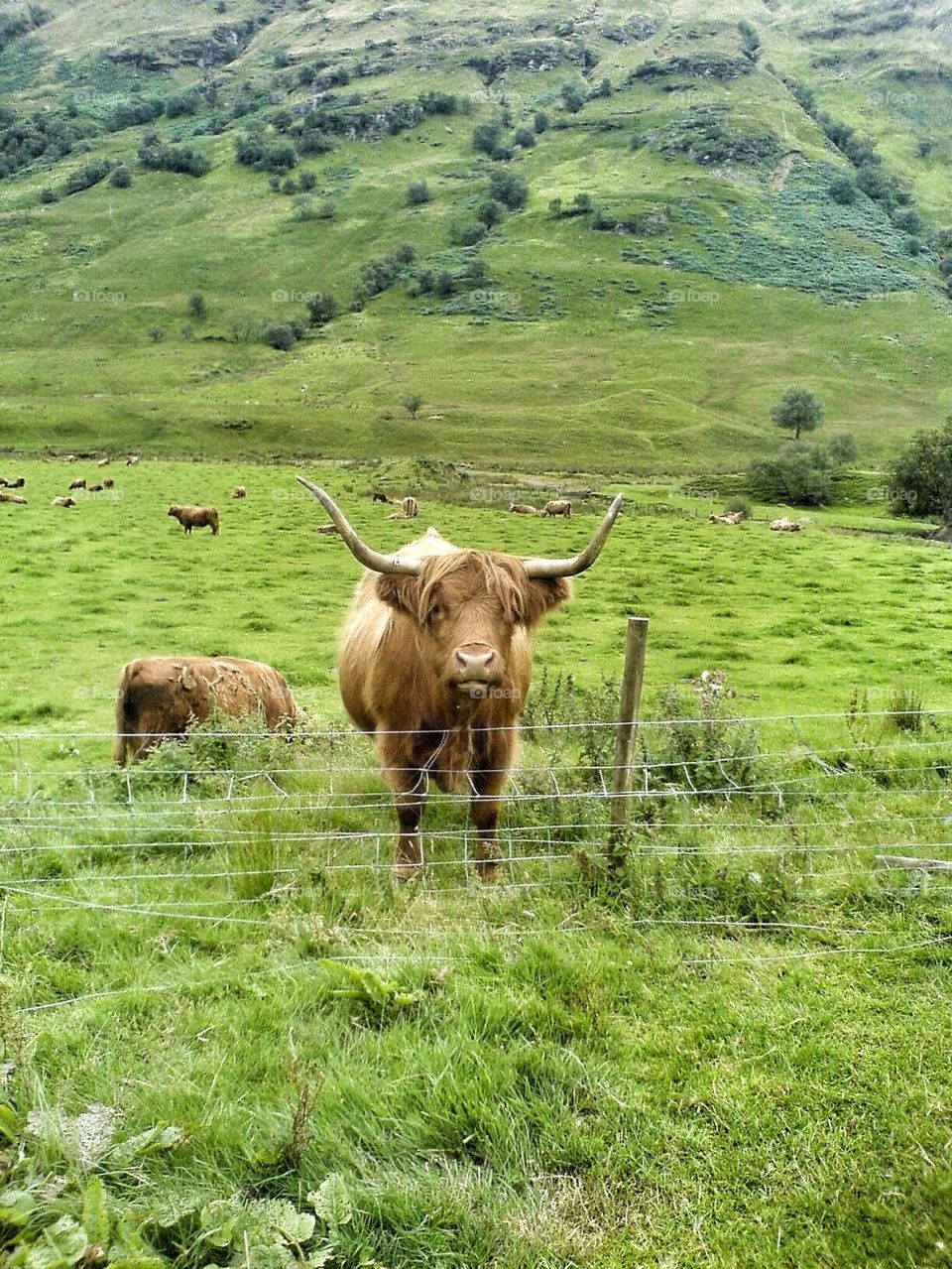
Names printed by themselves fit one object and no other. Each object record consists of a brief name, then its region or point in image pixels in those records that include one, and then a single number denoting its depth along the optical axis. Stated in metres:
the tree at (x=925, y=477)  48.44
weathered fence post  5.23
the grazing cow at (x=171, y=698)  10.28
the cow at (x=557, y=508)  40.88
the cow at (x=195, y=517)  32.59
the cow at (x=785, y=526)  40.38
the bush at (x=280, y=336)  117.62
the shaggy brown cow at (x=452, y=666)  5.29
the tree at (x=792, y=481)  56.69
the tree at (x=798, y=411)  83.81
